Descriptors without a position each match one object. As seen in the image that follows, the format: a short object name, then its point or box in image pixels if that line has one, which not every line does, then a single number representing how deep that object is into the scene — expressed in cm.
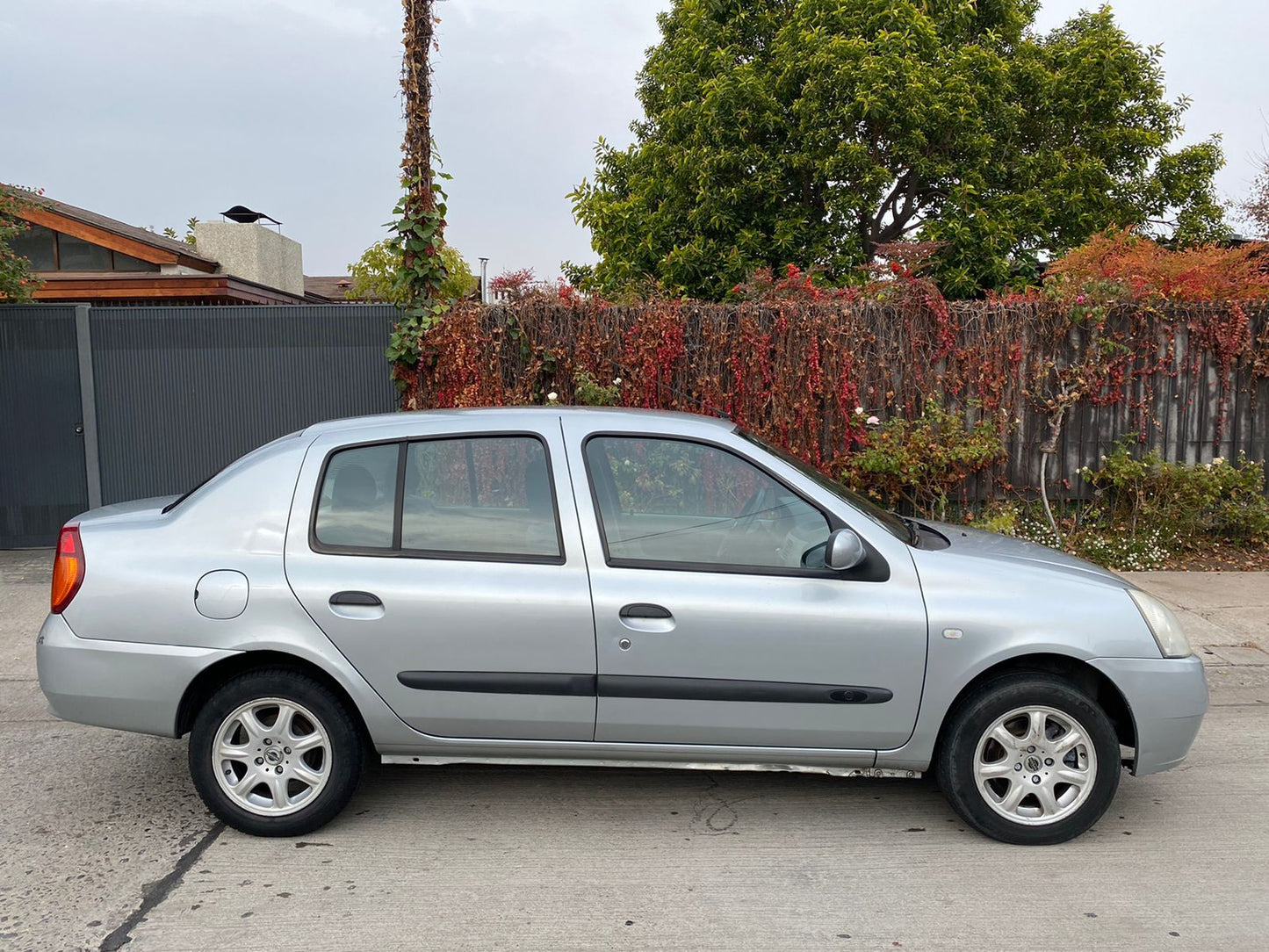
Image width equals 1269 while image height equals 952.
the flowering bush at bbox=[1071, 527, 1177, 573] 839
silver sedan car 356
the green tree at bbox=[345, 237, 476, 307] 2266
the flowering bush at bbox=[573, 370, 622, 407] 853
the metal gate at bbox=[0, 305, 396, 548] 891
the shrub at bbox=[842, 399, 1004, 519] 848
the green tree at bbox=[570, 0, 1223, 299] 1531
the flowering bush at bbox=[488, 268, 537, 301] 879
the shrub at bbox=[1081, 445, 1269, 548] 861
